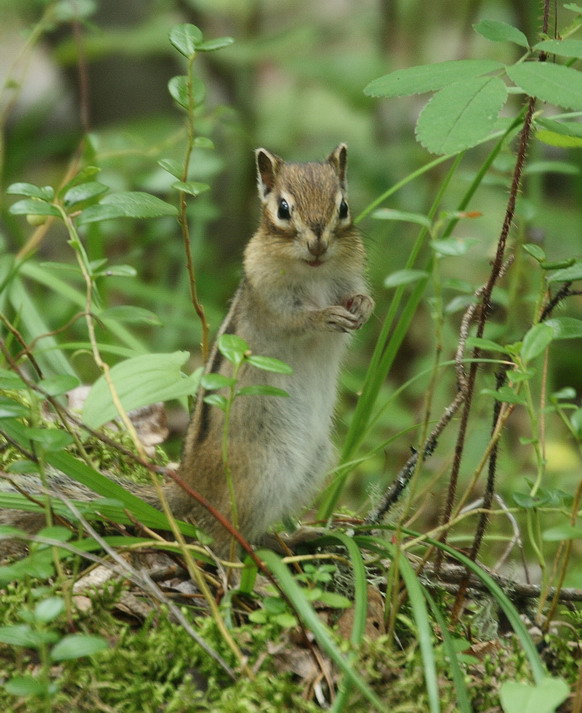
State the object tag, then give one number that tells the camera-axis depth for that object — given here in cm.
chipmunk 529
